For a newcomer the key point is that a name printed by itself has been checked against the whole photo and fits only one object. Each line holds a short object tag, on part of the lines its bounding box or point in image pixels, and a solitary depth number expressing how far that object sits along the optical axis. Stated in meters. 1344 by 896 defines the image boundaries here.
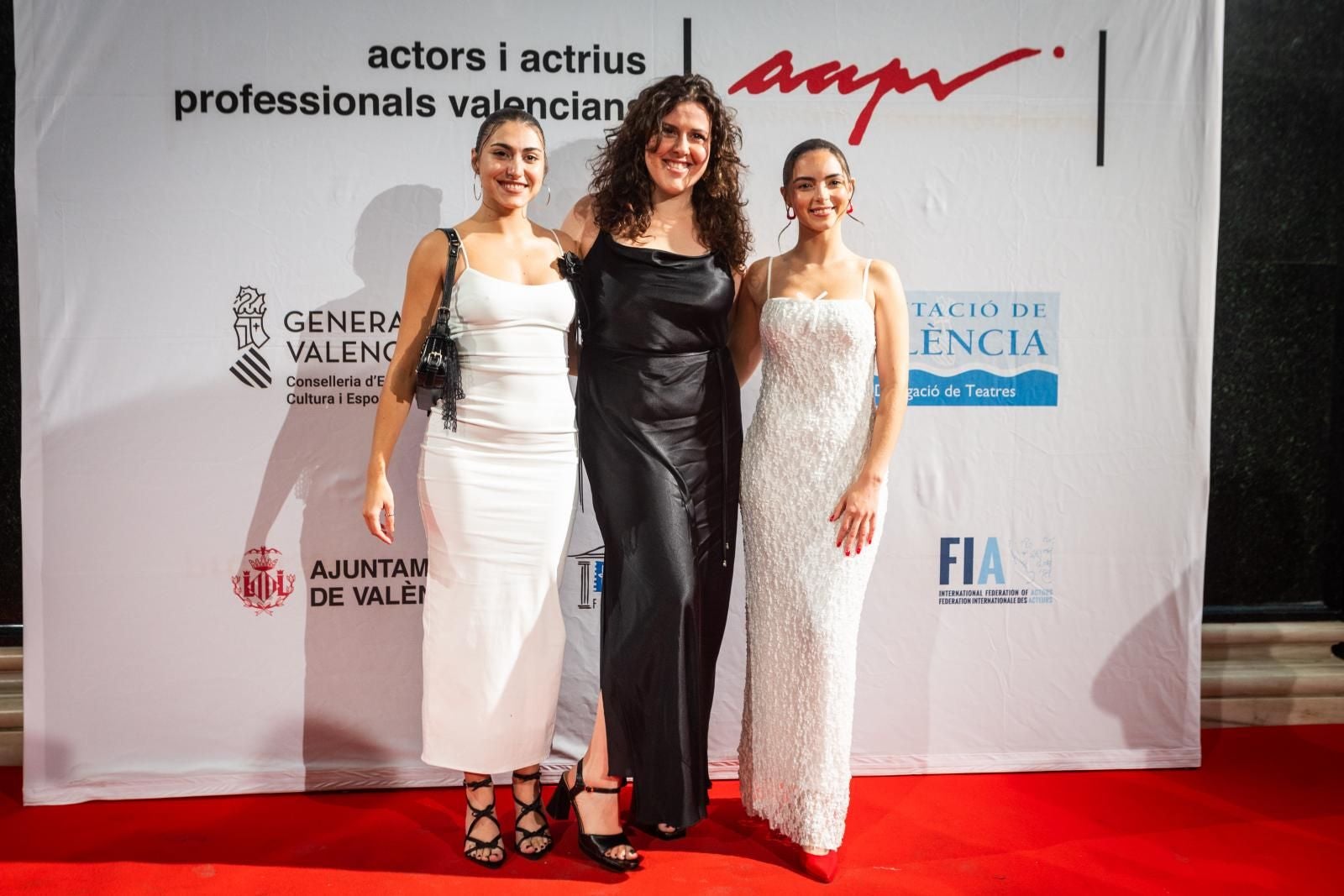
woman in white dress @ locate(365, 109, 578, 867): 2.54
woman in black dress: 2.54
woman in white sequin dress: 2.57
